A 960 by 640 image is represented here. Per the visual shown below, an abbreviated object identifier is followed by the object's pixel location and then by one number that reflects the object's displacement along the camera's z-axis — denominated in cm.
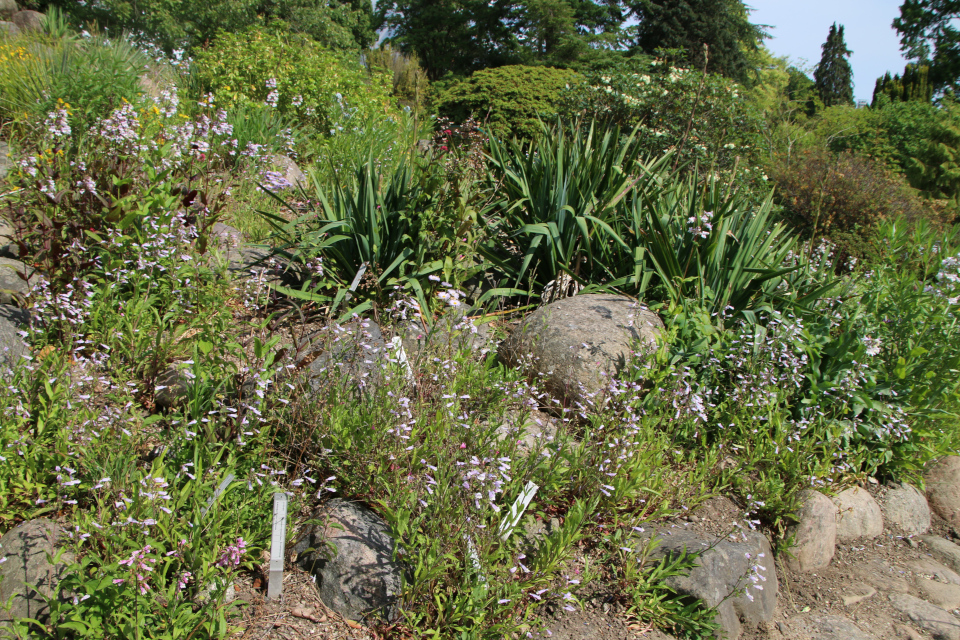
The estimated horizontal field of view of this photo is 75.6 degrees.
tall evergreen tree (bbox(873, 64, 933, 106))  2189
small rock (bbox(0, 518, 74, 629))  206
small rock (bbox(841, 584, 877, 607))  314
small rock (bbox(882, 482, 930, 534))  384
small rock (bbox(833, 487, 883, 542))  357
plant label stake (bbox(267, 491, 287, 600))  214
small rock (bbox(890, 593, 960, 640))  302
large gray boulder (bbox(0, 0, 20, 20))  1914
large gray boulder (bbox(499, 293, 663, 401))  368
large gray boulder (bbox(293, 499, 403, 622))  233
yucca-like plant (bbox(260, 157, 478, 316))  411
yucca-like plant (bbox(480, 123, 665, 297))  459
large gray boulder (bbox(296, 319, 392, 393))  269
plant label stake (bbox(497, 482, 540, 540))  232
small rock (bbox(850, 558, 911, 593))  332
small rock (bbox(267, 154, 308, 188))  633
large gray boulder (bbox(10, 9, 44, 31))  1852
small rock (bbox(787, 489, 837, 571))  328
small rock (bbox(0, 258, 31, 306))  351
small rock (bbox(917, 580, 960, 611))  326
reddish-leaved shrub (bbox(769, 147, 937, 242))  909
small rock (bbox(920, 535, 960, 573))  370
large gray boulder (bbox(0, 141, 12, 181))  469
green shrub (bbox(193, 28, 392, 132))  803
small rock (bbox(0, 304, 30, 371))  282
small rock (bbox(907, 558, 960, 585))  348
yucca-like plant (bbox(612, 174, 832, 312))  421
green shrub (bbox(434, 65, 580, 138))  1176
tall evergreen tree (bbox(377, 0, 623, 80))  2509
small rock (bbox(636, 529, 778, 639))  265
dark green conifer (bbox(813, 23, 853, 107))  3922
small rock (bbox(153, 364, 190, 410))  287
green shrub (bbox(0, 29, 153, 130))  546
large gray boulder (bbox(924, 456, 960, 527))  413
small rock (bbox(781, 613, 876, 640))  285
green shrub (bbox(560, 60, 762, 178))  868
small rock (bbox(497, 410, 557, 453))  283
